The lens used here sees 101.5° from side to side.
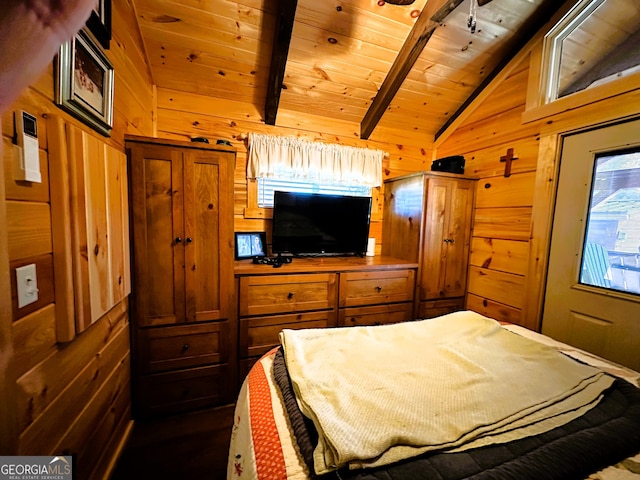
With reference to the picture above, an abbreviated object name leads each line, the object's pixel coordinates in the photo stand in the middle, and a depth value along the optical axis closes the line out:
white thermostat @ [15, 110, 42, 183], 0.74
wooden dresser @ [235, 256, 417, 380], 1.89
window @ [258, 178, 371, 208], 2.47
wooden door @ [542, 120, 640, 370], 1.53
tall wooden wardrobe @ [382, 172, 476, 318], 2.35
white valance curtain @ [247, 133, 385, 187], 2.39
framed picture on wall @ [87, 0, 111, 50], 1.11
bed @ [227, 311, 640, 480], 0.63
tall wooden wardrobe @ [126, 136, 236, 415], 1.59
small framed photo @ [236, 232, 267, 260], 2.26
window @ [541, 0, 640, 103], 1.62
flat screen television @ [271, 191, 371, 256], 2.32
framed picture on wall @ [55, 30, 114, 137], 0.93
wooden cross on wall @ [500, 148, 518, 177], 2.18
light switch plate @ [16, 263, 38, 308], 0.74
